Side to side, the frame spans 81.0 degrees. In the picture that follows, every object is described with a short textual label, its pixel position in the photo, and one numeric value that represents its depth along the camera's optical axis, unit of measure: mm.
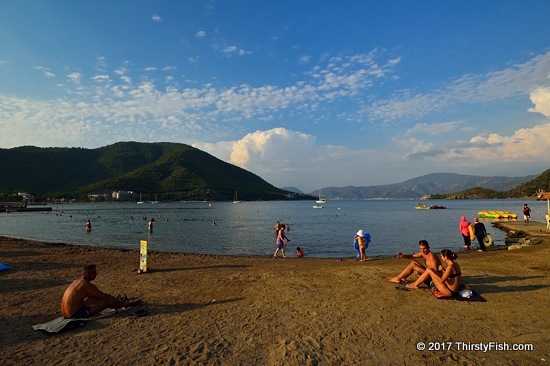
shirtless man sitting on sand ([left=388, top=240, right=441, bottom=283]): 9531
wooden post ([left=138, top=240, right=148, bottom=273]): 13852
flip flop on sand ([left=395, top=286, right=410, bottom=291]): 9891
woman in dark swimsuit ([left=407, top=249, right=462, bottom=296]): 8781
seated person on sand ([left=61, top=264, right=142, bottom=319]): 7551
